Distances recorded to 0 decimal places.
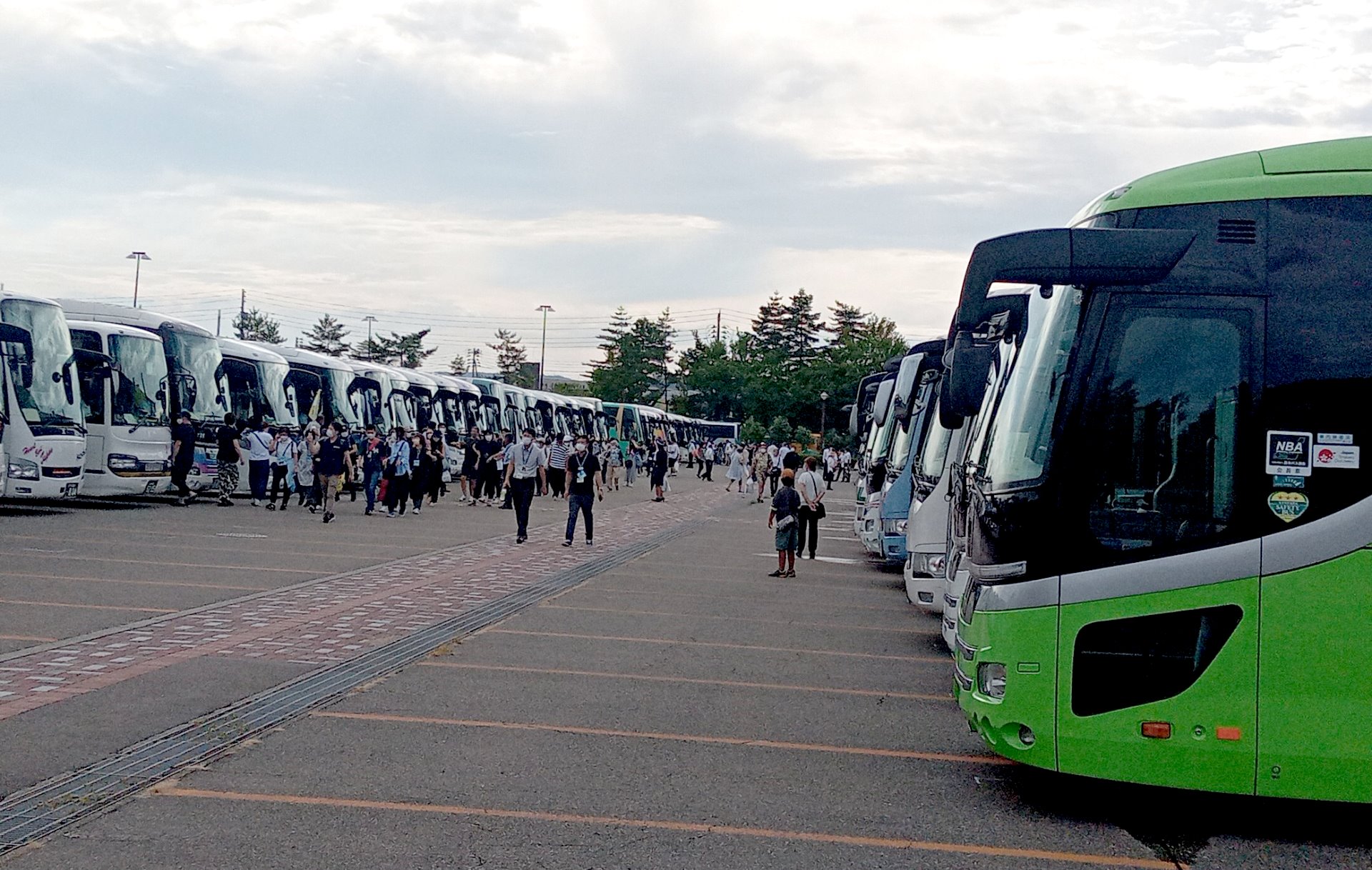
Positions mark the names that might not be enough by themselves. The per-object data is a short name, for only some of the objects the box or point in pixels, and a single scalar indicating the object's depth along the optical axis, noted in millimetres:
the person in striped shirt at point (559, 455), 27094
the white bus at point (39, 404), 20875
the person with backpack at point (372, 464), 26766
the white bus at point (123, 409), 23812
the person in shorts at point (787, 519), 17297
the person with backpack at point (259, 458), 27141
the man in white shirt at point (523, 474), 20141
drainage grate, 5617
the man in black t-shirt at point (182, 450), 25625
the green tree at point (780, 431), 90500
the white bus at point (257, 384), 30594
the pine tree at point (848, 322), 116938
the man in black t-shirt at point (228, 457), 26203
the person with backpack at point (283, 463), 26750
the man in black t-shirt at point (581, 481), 19453
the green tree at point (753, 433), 93375
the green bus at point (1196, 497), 6039
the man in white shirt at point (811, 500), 20297
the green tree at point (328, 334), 115688
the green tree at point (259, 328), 111462
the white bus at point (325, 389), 34844
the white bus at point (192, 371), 27047
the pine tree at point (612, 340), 123312
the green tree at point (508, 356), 144125
